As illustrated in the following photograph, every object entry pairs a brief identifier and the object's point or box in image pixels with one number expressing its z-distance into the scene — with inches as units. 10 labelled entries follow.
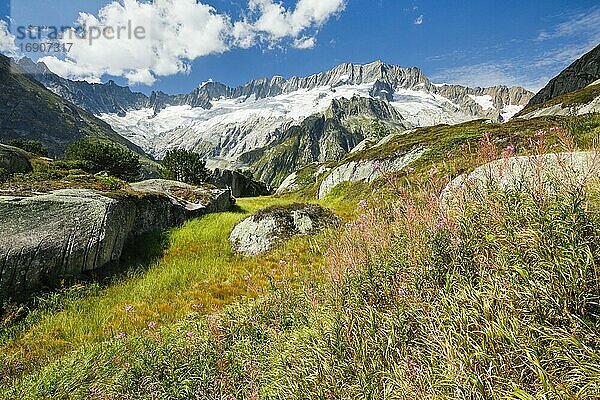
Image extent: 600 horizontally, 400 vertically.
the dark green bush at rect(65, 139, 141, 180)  1526.8
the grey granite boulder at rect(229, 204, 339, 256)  492.9
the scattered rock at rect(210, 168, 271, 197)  2289.6
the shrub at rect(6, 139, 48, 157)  2594.7
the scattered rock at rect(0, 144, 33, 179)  1029.1
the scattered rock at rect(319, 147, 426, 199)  1083.6
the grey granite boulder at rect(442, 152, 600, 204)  171.0
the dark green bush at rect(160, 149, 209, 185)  2187.5
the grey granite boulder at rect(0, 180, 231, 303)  316.2
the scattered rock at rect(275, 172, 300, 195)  2725.9
